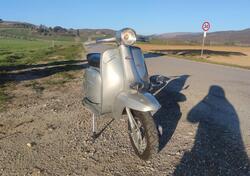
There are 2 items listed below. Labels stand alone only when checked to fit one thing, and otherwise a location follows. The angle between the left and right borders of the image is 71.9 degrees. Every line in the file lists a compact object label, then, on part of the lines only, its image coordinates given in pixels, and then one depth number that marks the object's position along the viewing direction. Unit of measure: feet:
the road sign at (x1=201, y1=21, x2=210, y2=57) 39.31
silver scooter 6.79
